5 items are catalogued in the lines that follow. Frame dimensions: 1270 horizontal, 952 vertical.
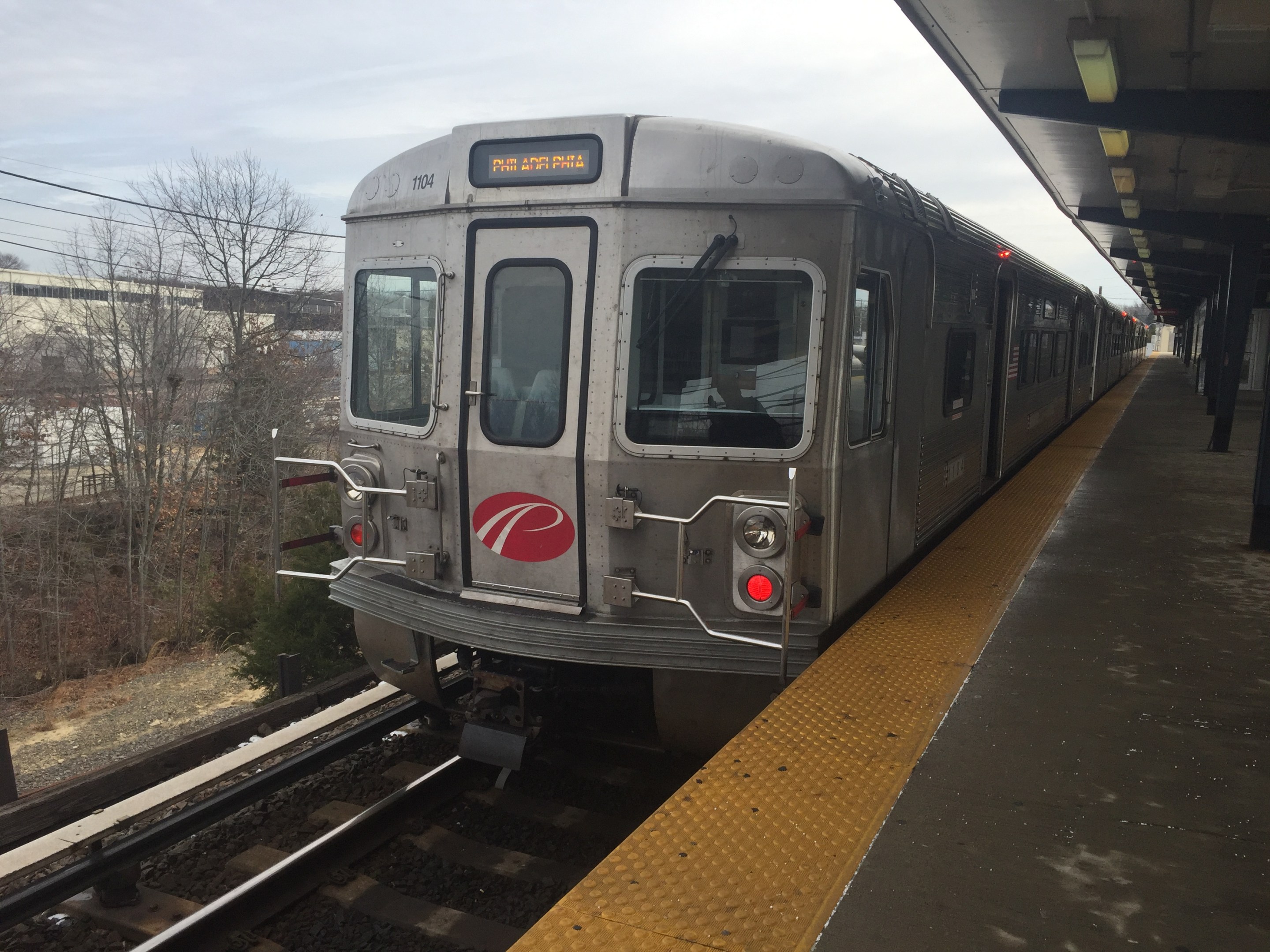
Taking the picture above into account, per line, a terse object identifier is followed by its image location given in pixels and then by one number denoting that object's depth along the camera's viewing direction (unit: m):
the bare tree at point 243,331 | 27.11
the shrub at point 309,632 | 11.07
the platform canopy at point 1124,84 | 6.55
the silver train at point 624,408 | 4.26
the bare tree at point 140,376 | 26.56
